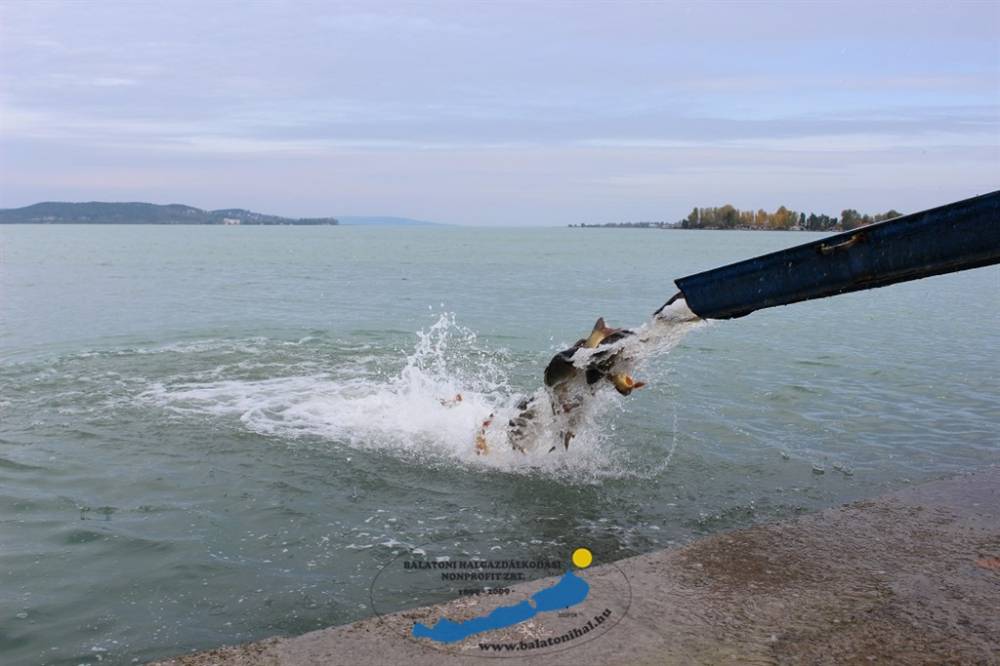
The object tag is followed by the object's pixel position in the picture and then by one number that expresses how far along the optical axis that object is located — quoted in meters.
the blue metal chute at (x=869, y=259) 4.11
